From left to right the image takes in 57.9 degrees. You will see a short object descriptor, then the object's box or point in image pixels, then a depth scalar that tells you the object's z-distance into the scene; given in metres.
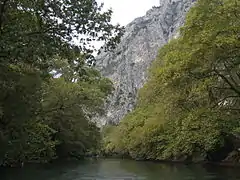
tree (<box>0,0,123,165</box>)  6.69
